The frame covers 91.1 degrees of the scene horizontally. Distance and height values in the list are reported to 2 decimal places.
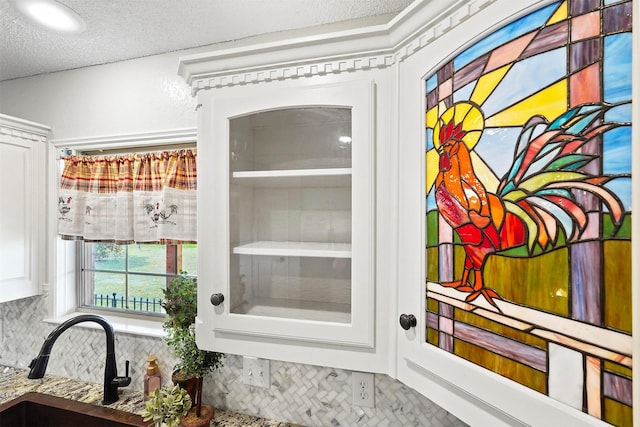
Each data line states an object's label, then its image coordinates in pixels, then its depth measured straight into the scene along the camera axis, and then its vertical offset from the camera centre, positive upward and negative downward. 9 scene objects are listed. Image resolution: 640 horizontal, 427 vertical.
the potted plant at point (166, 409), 1.11 -0.71
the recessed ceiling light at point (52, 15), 1.13 +0.75
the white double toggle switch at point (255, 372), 1.29 -0.66
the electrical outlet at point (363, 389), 1.18 -0.67
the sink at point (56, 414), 1.26 -0.83
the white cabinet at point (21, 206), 1.49 +0.03
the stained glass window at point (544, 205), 0.42 +0.01
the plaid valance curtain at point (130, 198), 1.42 +0.07
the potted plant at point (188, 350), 1.18 -0.52
